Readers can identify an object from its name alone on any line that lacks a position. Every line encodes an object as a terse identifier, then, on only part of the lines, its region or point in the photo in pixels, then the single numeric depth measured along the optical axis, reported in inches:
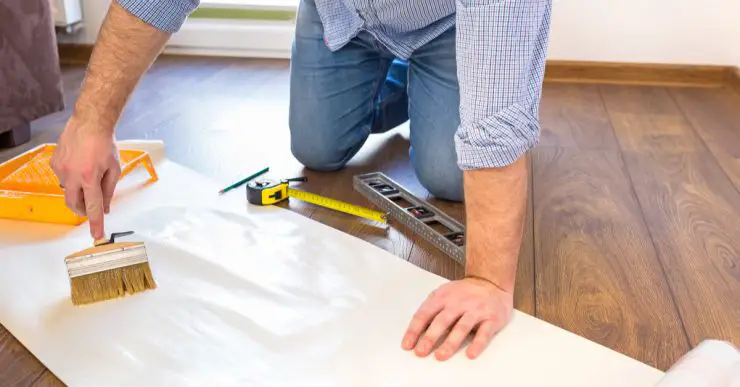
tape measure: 55.7
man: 36.2
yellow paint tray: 51.3
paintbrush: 40.2
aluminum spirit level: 51.6
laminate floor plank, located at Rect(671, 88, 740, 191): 72.3
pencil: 58.0
